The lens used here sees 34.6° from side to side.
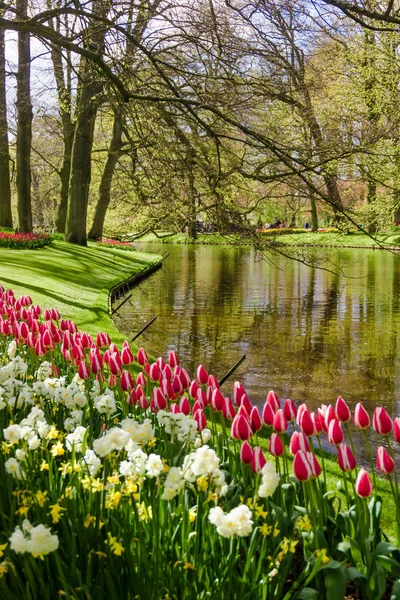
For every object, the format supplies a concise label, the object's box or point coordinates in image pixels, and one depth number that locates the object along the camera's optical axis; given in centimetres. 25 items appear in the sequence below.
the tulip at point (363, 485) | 246
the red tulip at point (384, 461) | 263
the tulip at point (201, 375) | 373
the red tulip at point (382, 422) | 271
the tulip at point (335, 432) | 271
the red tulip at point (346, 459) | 264
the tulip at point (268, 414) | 294
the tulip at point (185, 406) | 324
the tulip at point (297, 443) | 257
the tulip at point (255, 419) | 293
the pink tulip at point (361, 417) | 279
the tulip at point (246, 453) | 269
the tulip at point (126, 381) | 378
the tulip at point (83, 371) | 407
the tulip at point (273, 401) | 301
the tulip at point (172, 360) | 396
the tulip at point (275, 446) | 271
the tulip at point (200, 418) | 304
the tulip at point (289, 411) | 312
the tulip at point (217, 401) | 322
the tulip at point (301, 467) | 241
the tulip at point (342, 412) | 282
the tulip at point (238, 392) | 313
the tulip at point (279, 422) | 282
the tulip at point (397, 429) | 267
